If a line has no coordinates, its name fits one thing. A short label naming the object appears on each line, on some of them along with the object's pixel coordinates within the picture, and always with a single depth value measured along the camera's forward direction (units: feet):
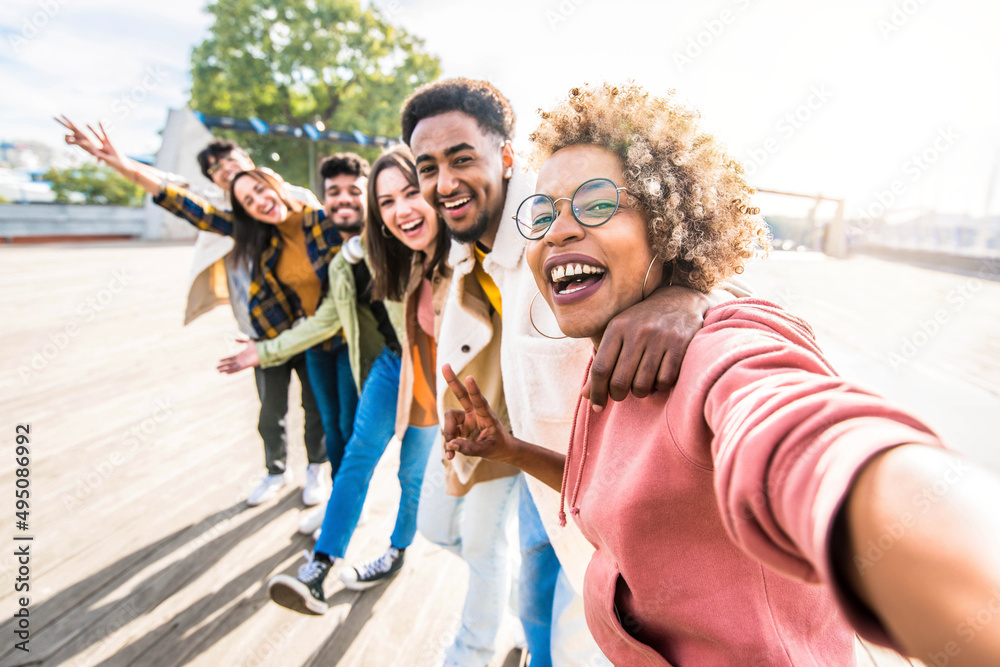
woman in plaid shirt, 9.33
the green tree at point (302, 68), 61.36
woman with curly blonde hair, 1.39
